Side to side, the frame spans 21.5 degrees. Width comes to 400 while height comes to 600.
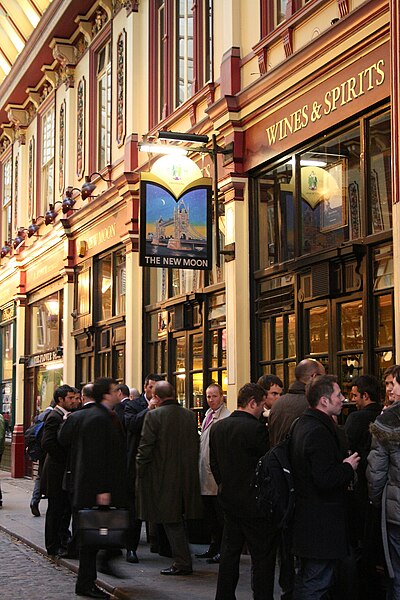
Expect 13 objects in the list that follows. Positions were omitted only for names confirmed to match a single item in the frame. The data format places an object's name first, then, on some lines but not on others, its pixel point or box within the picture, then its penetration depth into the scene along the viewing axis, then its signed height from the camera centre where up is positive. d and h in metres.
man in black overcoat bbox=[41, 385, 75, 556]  11.52 -0.71
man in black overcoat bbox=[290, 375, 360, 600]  6.94 -0.51
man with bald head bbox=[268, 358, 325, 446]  8.87 +0.12
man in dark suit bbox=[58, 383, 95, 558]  9.69 -0.23
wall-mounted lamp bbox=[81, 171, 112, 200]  19.86 +4.32
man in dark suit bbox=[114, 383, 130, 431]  12.83 +0.22
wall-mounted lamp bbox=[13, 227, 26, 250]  26.59 +4.62
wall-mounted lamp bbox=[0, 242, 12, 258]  27.91 +4.50
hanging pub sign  14.08 +2.67
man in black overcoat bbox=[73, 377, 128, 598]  9.28 -0.42
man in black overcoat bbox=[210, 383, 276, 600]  8.03 -0.60
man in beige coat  11.13 -0.67
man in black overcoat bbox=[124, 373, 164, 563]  11.27 -0.34
